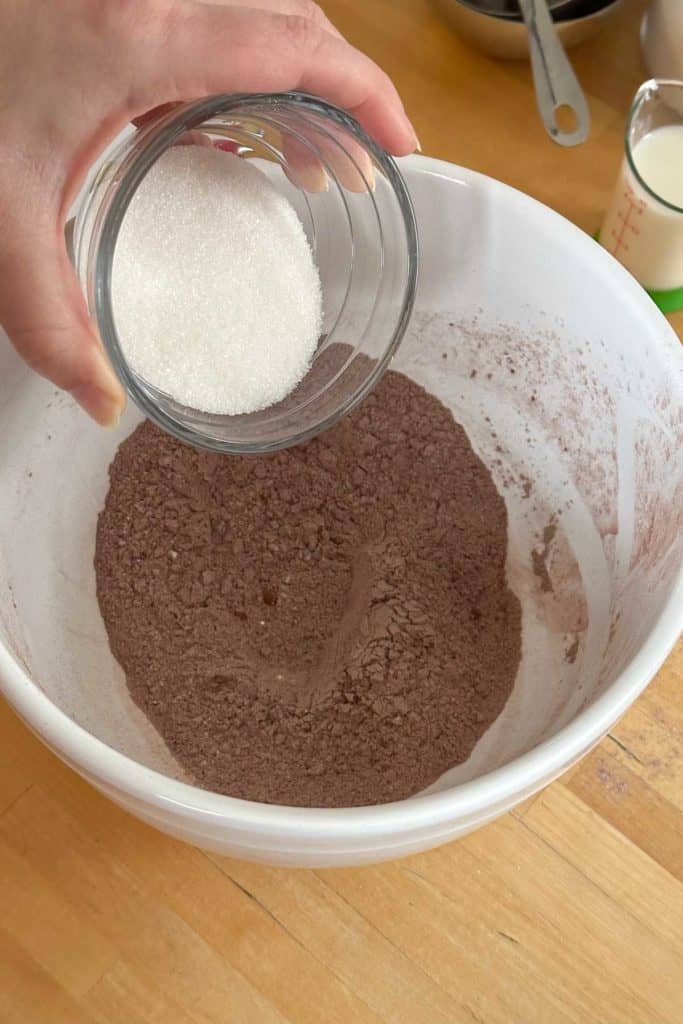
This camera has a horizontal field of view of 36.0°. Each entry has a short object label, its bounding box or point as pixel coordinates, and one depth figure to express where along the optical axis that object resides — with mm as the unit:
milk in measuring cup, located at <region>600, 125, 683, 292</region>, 976
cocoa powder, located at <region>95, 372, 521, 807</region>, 819
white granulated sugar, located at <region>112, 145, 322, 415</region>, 721
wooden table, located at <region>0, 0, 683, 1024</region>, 808
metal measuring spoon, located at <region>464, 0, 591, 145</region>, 1044
